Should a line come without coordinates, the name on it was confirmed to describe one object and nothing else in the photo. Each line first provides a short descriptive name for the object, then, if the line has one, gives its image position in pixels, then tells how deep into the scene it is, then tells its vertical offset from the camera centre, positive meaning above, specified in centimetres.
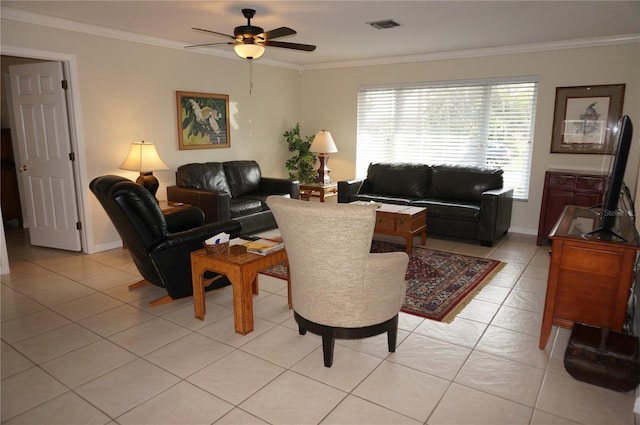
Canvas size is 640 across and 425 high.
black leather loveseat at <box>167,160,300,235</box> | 498 -66
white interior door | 453 -16
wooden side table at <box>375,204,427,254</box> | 473 -91
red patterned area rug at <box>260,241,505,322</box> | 339 -129
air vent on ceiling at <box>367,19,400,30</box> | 426 +117
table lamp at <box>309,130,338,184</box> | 656 -15
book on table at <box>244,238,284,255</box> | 308 -78
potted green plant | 710 -32
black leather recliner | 293 -71
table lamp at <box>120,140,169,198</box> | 469 -26
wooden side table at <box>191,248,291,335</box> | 289 -91
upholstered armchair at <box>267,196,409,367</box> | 223 -74
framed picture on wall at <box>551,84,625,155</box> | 502 +27
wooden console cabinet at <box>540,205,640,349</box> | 246 -82
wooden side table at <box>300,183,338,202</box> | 638 -77
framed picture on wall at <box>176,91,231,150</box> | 558 +26
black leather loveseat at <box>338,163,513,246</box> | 504 -72
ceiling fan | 368 +86
